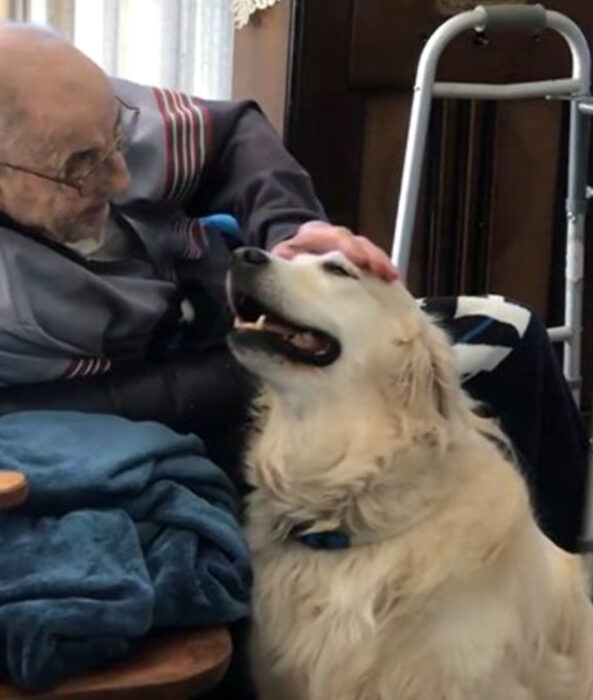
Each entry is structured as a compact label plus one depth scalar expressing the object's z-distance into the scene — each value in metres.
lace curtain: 2.70
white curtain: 2.90
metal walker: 2.20
